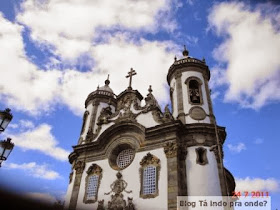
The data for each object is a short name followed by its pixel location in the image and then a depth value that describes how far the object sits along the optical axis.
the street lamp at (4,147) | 8.05
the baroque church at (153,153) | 15.95
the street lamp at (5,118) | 7.71
